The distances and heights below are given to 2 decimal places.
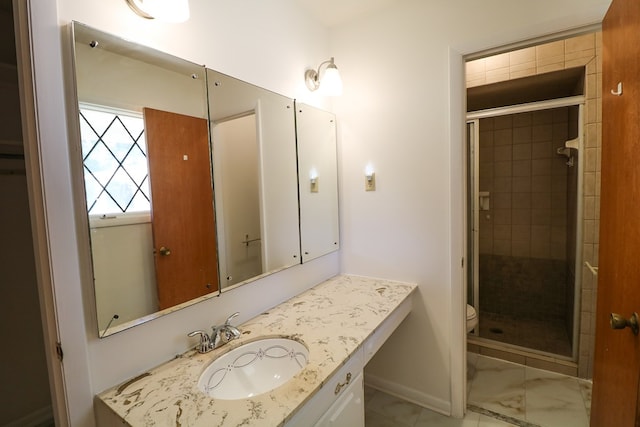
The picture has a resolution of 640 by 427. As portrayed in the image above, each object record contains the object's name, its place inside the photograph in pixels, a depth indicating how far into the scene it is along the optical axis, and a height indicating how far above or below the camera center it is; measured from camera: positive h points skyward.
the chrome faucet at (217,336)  1.17 -0.57
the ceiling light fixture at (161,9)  1.01 +0.65
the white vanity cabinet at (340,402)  0.94 -0.74
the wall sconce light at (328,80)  1.78 +0.69
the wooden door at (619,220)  0.94 -0.14
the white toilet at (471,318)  2.25 -1.00
